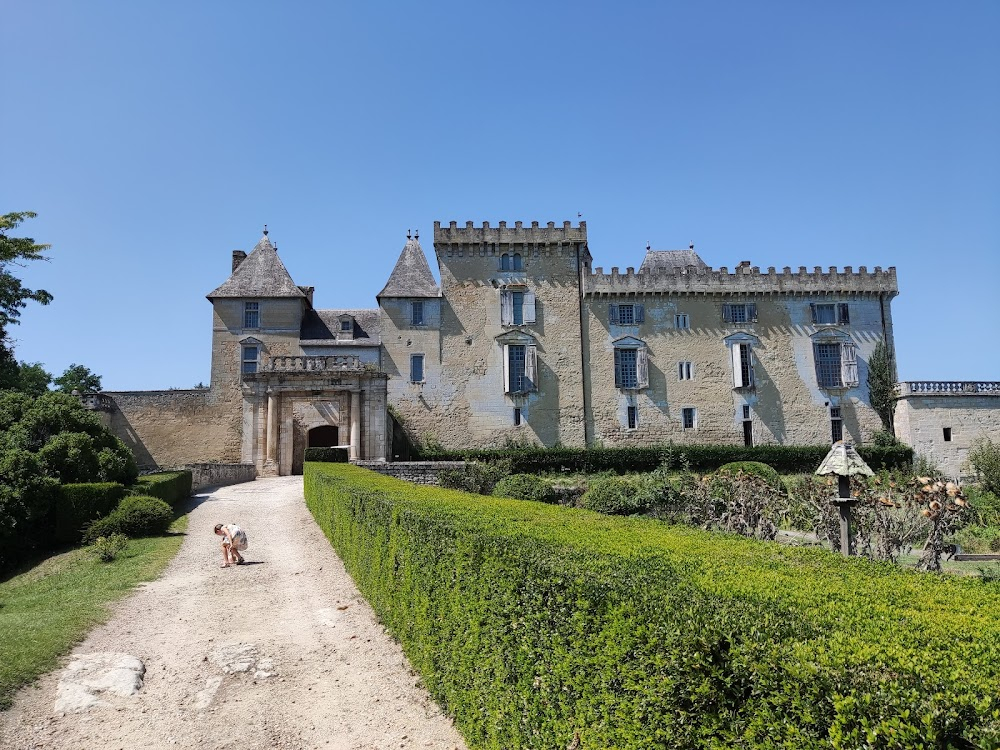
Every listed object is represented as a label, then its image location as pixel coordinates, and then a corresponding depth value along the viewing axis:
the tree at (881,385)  36.34
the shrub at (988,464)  25.80
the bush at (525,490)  21.19
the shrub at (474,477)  23.94
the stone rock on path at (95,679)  6.80
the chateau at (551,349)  35.16
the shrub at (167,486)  18.17
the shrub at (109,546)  13.61
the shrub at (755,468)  26.92
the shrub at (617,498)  18.31
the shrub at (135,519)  15.50
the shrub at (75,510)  16.23
